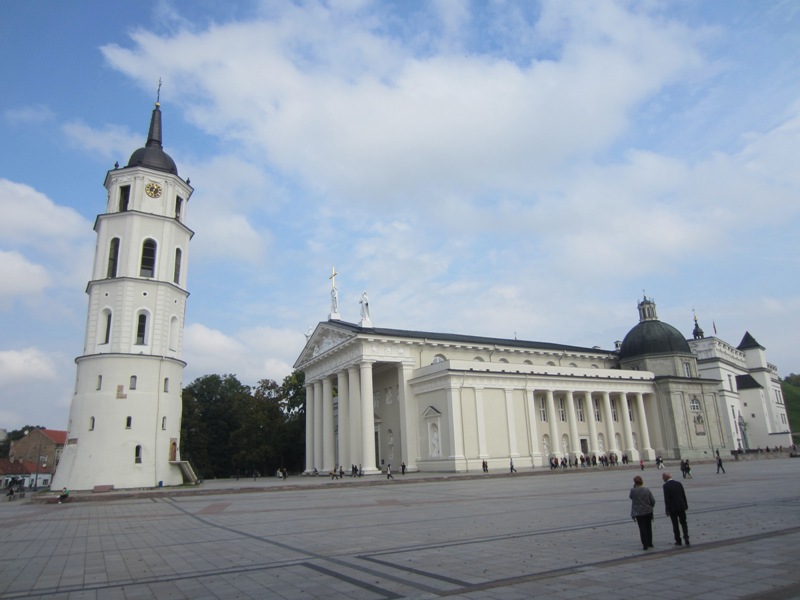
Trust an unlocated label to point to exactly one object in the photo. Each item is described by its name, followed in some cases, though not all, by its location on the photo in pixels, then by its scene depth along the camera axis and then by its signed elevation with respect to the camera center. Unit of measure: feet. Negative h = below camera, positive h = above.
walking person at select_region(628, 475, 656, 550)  30.37 -3.69
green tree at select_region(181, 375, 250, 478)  208.03 +14.87
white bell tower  110.93 +25.99
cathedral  144.05 +13.98
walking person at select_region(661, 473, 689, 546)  30.66 -3.36
